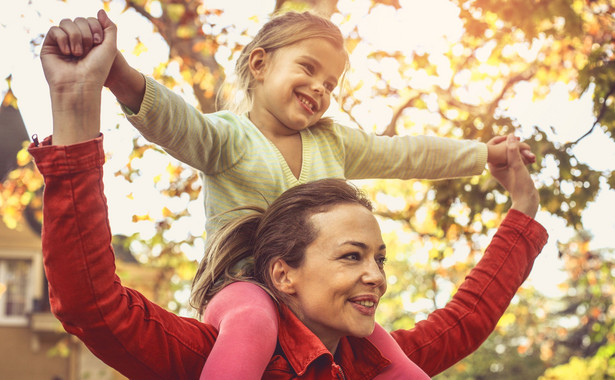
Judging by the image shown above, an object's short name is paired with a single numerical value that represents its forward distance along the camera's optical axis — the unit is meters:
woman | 1.38
